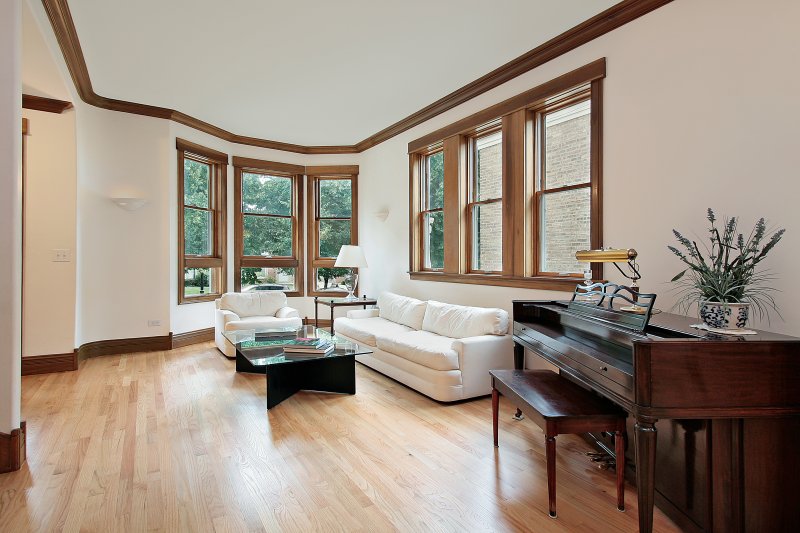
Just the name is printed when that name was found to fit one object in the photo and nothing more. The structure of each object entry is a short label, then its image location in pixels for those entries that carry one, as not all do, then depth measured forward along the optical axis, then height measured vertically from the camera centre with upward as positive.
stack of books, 3.53 -0.66
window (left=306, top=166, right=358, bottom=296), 7.04 +0.74
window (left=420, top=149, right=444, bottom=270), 5.30 +0.71
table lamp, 6.03 +0.13
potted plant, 1.97 -0.07
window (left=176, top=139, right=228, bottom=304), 5.64 +0.62
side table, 5.74 -0.46
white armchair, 5.01 -0.58
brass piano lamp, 2.59 +0.08
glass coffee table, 3.50 -0.88
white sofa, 3.55 -0.71
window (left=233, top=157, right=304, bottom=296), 6.55 +0.65
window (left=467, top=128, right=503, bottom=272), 4.45 +0.69
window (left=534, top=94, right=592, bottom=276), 3.60 +0.70
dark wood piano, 1.72 -0.59
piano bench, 2.03 -0.70
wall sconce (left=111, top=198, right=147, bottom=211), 5.10 +0.76
